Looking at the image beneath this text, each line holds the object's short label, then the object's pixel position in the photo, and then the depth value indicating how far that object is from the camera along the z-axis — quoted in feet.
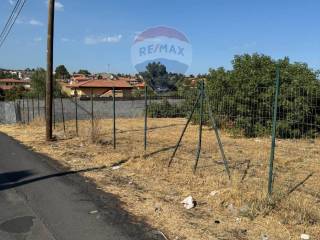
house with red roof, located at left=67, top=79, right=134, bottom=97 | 156.37
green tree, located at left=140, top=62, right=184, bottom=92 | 114.74
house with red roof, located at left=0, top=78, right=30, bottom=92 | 274.81
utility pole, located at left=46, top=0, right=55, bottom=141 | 35.06
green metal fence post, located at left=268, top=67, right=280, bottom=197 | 14.48
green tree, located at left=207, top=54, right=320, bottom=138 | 34.80
